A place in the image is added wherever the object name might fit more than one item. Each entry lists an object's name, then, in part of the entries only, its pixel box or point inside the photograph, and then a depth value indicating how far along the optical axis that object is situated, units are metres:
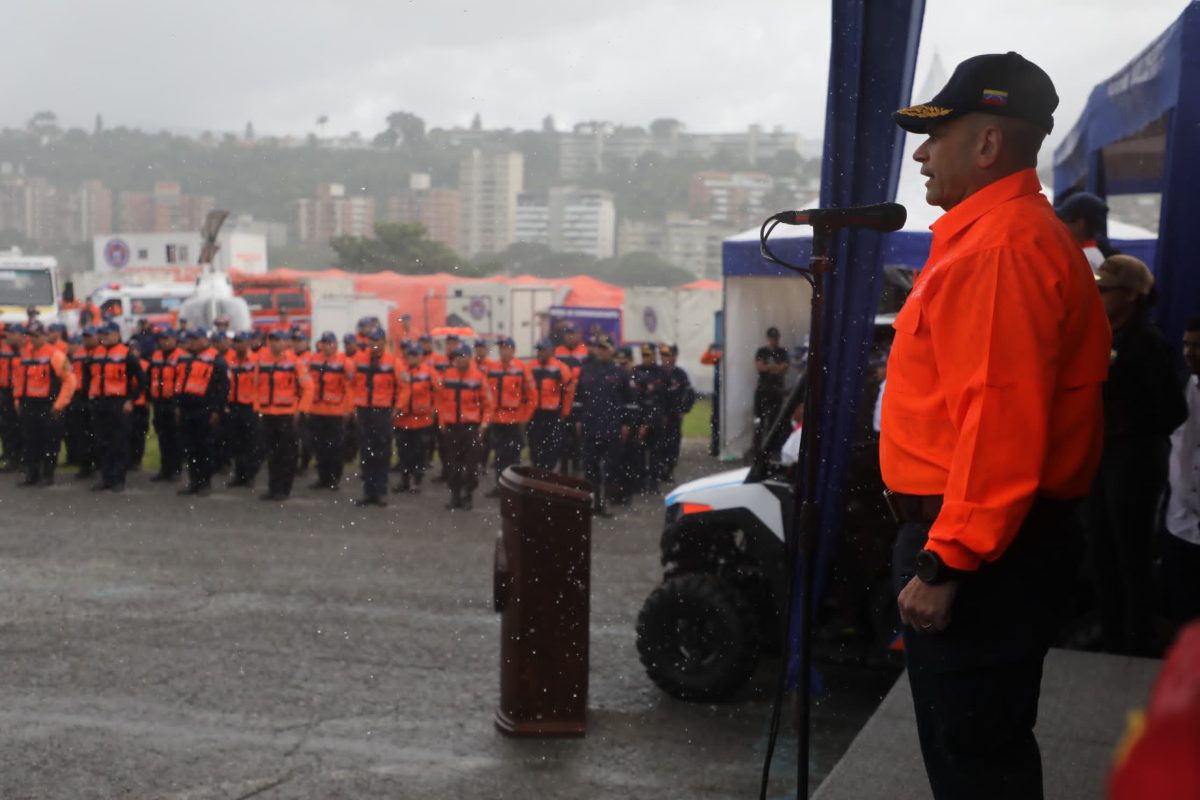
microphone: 3.12
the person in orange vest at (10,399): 14.79
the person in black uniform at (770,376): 14.77
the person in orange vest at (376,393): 14.20
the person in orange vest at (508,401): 14.02
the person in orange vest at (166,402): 14.95
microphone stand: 2.98
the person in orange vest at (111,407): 14.11
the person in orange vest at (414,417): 14.11
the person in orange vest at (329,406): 14.34
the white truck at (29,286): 25.47
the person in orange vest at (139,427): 15.29
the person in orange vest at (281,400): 13.97
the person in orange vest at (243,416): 14.61
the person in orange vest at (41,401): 14.46
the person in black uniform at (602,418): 13.73
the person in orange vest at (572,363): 14.86
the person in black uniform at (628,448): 14.00
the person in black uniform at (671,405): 15.54
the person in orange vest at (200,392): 14.55
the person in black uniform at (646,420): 14.57
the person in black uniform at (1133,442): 5.08
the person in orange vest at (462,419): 13.54
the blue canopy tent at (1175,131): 5.64
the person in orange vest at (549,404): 14.42
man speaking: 2.21
